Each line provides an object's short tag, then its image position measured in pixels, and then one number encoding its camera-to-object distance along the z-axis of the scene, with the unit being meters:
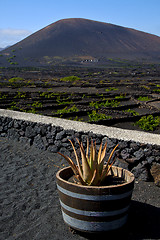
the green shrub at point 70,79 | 39.40
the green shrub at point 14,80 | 40.37
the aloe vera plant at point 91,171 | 3.67
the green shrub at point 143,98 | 18.75
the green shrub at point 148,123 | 9.81
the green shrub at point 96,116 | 11.11
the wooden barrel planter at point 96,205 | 3.43
